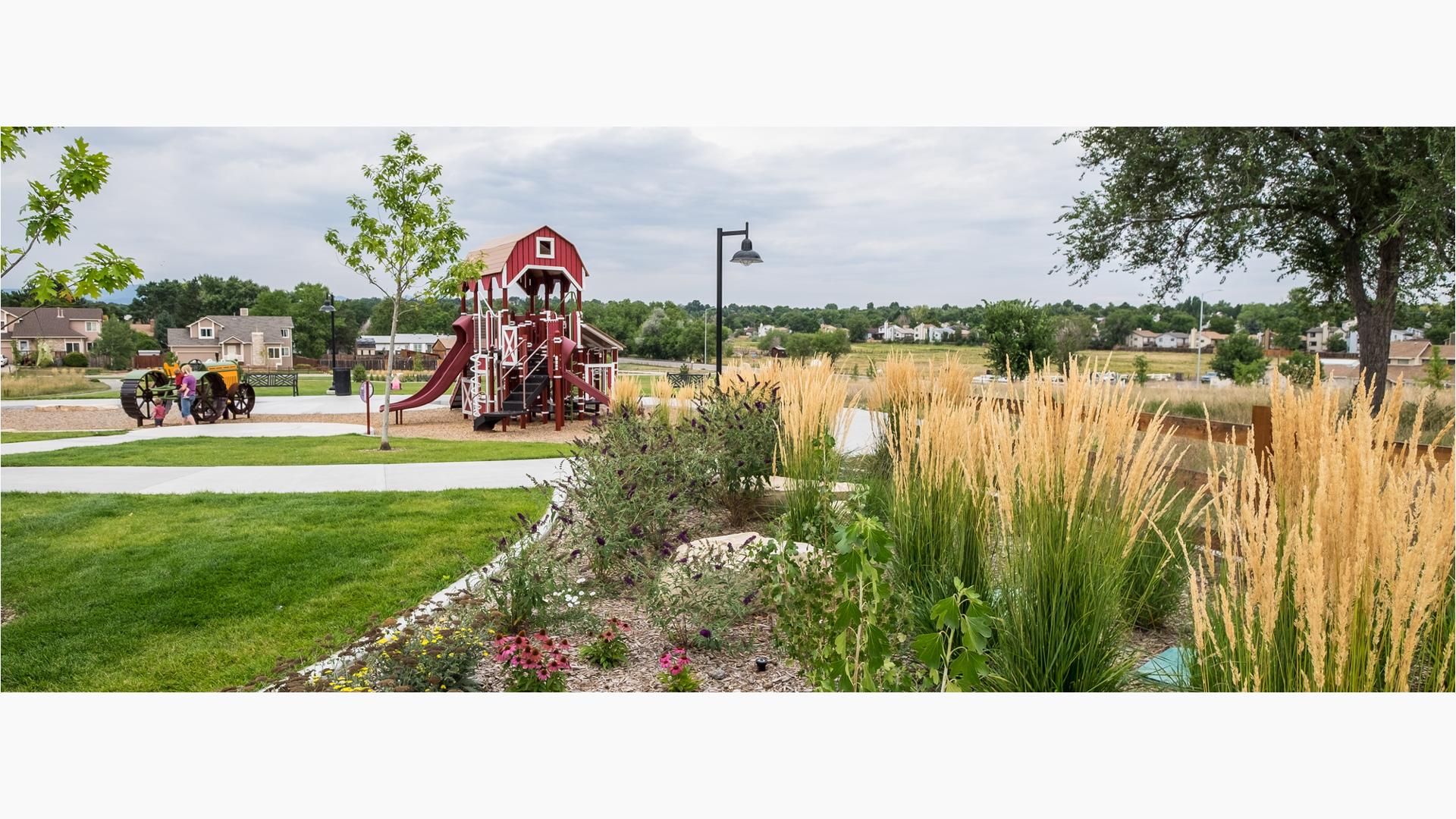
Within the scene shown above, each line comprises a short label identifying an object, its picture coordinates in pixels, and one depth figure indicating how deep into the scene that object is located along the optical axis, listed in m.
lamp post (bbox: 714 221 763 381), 10.26
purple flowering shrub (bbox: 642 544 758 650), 3.17
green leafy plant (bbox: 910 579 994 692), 2.23
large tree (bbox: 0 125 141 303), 3.84
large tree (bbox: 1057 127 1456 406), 7.59
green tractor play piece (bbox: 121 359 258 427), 13.27
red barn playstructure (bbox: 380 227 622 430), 13.01
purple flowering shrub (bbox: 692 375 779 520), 5.53
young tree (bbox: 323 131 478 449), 9.94
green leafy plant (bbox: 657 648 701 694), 2.79
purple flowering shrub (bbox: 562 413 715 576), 4.02
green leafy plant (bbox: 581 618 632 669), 3.05
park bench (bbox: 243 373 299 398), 26.00
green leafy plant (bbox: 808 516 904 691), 2.36
